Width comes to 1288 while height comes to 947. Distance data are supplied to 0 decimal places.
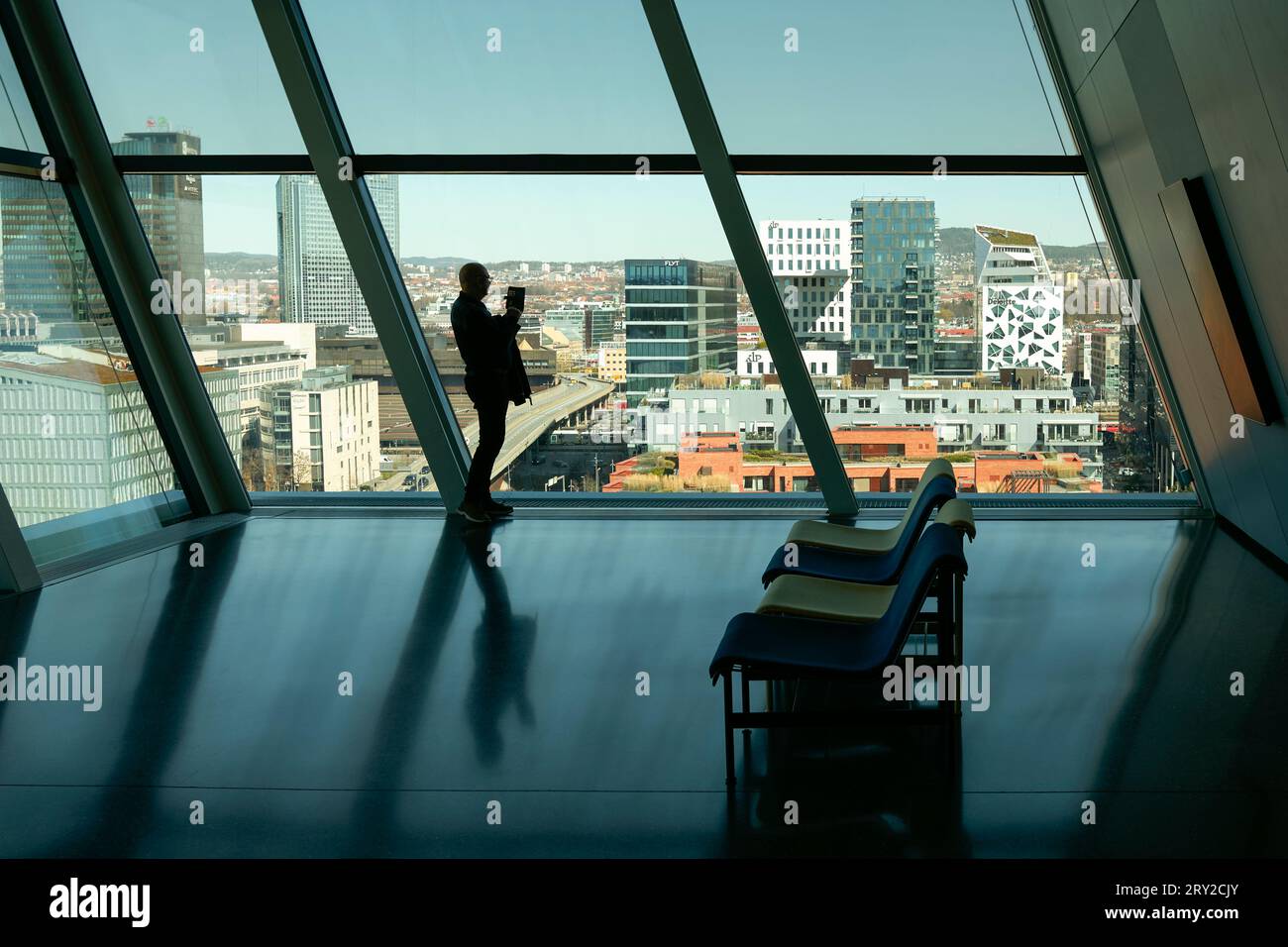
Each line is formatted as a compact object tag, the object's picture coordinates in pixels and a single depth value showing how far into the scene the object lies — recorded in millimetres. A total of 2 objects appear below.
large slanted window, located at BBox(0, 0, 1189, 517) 7520
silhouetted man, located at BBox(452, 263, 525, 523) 7543
